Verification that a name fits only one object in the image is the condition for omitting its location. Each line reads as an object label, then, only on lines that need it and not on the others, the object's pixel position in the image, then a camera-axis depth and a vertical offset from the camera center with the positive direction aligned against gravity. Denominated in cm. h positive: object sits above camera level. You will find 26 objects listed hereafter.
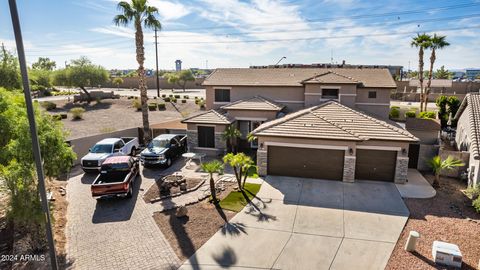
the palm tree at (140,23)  2297 +464
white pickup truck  1900 -489
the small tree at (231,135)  2218 -412
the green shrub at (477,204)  1253 -537
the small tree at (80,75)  4969 +102
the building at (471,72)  15909 +386
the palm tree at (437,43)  3188 +393
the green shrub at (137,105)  4391 -364
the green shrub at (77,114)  3694 -413
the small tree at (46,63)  11275 +702
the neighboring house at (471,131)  1508 -328
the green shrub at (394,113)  3409 -389
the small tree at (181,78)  7969 +68
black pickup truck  1988 -491
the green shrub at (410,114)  3274 -387
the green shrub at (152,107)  4403 -395
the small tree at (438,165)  1622 -477
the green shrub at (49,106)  4320 -364
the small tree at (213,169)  1433 -435
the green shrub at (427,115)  3148 -381
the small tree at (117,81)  7839 -5
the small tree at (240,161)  1504 -414
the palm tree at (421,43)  3191 +393
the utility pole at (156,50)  5747 +591
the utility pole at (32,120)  728 -100
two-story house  1719 -285
